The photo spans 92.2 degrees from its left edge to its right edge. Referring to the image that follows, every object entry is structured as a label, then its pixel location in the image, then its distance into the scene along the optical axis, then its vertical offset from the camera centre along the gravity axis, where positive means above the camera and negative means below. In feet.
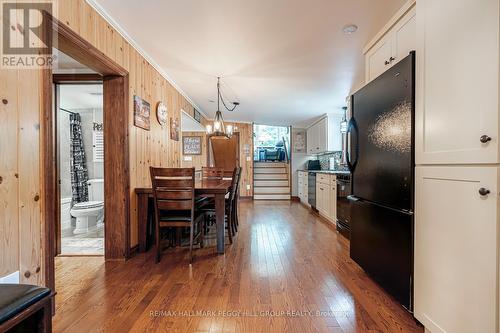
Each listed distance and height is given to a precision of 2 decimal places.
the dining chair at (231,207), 10.52 -1.93
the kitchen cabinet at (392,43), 5.36 +3.09
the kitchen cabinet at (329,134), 18.08 +2.26
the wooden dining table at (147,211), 9.17 -1.84
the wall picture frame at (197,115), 18.17 +3.82
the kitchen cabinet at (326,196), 13.31 -1.98
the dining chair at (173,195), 8.29 -1.09
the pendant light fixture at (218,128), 12.77 +1.96
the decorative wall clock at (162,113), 11.37 +2.49
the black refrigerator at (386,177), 5.06 -0.35
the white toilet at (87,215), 11.84 -2.63
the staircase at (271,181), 24.22 -1.86
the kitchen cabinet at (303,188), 20.15 -2.17
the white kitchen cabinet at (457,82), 3.37 +1.31
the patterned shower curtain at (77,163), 14.35 +0.07
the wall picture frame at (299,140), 24.66 +2.43
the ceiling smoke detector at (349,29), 7.48 +4.27
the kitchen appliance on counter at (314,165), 22.08 -0.13
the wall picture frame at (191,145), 24.61 +1.94
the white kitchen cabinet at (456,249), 3.39 -1.40
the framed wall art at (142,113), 9.24 +2.05
